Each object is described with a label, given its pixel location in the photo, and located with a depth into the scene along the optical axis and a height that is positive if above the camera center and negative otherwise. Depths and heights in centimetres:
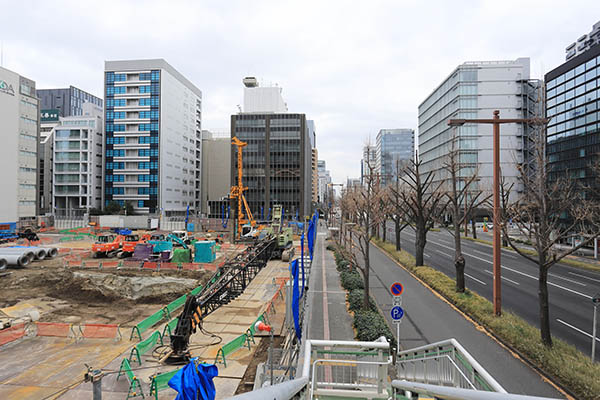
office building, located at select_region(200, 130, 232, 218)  11081 +1199
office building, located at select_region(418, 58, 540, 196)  6084 +1939
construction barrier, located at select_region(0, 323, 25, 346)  1543 -620
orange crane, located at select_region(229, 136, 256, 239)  4919 +131
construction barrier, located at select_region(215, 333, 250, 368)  1306 -597
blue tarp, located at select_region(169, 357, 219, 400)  370 -204
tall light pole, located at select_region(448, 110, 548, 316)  1414 -6
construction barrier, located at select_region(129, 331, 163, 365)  1287 -593
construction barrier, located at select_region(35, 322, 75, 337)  1634 -632
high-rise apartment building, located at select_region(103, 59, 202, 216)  8394 +1837
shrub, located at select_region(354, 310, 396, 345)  1261 -490
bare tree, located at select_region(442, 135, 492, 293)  1855 -198
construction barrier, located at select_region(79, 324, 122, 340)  1609 -636
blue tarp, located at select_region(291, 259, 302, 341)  808 -230
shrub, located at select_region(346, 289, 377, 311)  1618 -482
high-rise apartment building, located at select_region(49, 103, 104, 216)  8219 +931
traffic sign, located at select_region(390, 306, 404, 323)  1140 -371
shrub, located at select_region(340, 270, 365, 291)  1977 -470
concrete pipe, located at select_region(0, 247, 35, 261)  3284 -468
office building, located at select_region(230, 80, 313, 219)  8438 +1183
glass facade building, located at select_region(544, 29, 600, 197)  3569 +1066
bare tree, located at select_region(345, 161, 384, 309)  1577 -25
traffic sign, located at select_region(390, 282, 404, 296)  1192 -301
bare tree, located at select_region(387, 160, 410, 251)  3302 -168
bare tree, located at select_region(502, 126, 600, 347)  1173 -56
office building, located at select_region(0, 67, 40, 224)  5603 +1049
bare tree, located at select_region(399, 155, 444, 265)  2406 -143
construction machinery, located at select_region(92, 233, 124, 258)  3525 -448
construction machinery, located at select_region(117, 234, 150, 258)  3506 -465
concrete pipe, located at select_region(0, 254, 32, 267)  3206 -537
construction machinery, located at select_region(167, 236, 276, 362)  1306 -472
